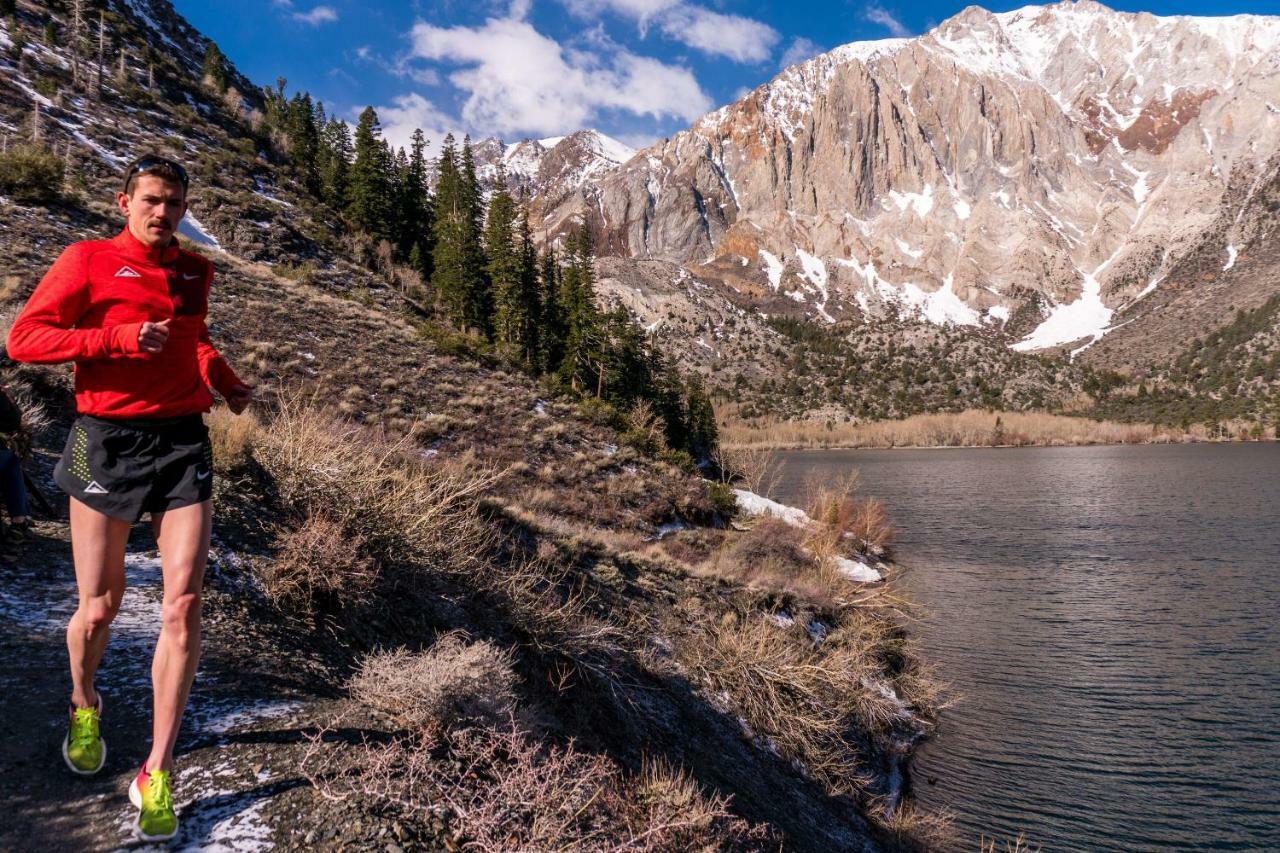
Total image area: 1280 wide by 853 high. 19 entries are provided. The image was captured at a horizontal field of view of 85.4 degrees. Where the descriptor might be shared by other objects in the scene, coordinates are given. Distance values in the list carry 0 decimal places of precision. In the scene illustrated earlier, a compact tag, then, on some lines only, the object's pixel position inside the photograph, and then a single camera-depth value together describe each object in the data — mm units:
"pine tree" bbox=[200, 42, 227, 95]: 43031
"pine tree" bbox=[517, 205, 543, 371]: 42875
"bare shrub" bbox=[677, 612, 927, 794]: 11102
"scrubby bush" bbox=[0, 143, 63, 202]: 17859
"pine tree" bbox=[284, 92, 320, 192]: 43419
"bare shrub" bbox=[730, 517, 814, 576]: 17812
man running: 2676
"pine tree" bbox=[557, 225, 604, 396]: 42344
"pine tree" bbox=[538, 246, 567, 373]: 44562
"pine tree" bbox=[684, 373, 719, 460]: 55375
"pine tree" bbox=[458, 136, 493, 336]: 42250
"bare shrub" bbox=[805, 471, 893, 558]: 28781
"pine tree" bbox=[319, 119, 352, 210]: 44594
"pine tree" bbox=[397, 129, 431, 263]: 46247
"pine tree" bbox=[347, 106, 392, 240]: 41750
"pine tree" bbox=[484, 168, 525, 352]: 41750
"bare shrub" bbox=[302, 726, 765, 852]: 3395
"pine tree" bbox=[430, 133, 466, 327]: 40750
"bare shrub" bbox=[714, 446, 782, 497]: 40019
